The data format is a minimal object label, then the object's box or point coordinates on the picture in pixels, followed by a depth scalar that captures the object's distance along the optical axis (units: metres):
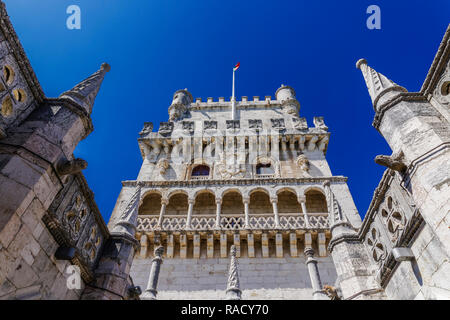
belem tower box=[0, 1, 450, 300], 4.61
